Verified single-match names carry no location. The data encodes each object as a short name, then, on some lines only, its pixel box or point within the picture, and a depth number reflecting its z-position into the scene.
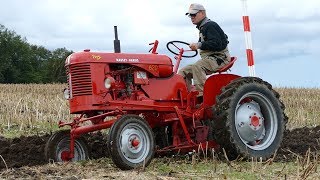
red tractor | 7.41
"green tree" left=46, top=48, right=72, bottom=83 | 73.94
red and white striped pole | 10.98
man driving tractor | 8.56
